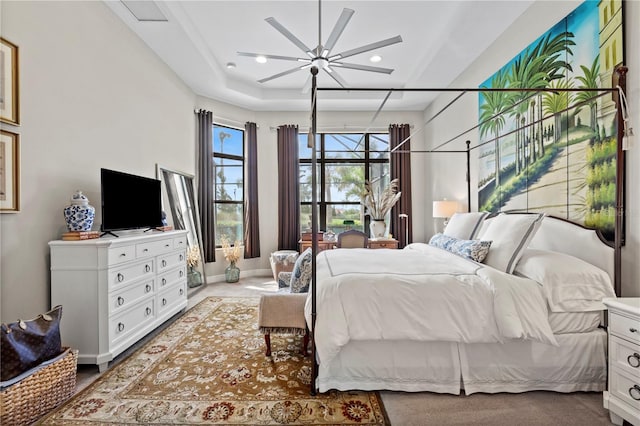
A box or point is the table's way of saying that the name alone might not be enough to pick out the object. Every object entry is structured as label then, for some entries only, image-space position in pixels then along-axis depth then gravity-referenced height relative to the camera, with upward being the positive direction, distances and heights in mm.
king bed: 1904 -722
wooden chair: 4629 -405
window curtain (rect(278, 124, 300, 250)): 5672 +404
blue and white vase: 2355 -3
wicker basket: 1628 -999
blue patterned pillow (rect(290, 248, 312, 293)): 2525 -518
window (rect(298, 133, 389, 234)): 5852 +656
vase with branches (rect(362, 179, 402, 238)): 5199 +110
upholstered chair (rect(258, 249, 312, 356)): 2365 -771
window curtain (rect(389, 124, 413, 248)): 5656 +532
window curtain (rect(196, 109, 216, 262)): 4996 +518
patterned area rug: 1780 -1160
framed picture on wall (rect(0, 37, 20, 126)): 2016 +860
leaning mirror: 4078 +27
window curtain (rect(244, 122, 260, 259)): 5539 +204
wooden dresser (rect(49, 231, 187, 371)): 2236 -592
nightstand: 1557 -785
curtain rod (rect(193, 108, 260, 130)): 5266 +1599
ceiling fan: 2602 +1535
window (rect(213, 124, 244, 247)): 5402 +550
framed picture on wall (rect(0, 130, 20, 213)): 2012 +278
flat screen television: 2662 +115
